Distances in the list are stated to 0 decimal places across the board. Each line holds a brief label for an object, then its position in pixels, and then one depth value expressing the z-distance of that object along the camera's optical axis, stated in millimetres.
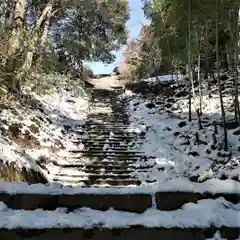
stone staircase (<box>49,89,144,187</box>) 4488
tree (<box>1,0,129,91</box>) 4708
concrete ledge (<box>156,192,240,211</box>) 1810
